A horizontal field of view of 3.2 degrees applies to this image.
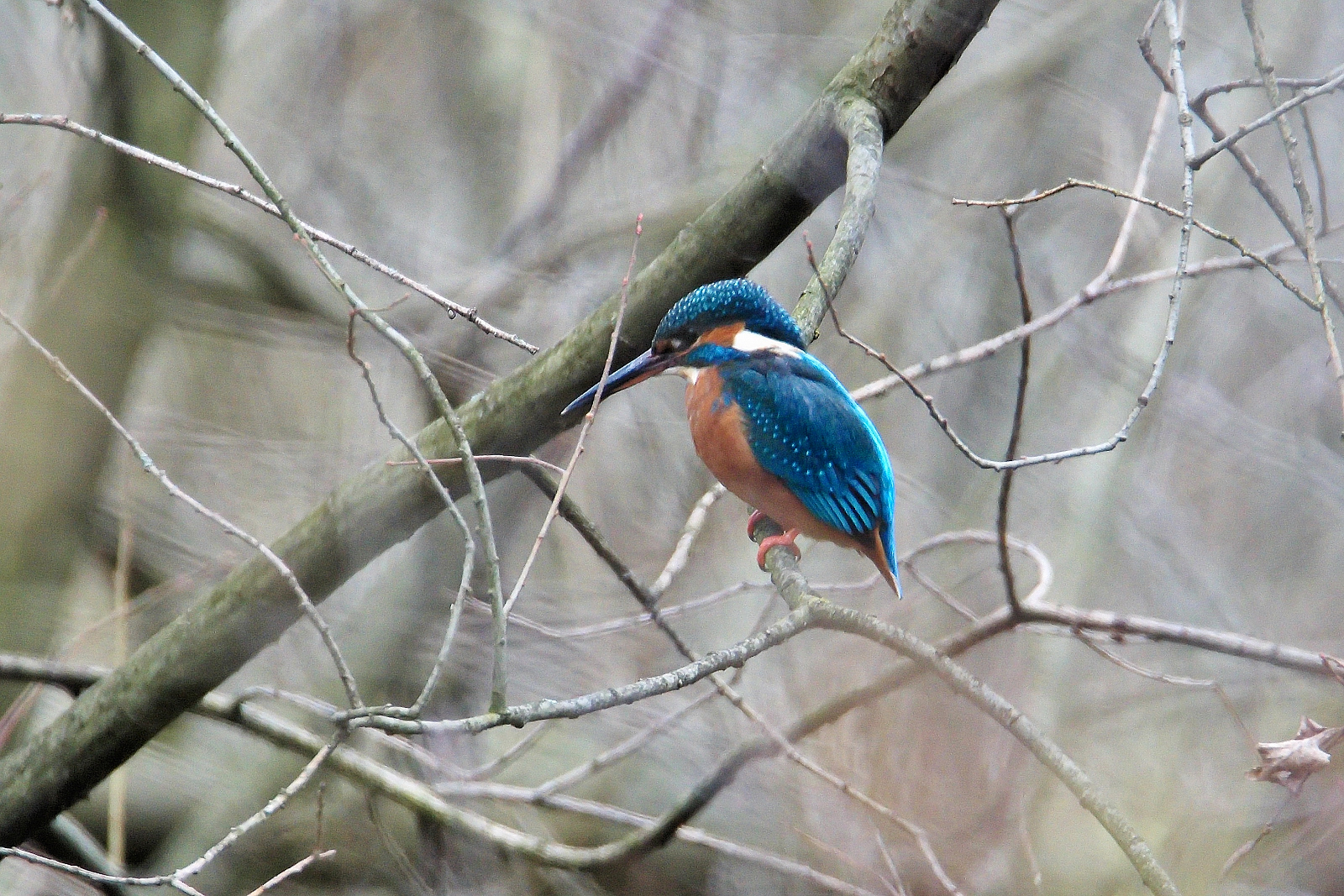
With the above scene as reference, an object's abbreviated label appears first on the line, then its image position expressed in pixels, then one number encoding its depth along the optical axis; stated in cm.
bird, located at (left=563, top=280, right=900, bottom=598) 766
